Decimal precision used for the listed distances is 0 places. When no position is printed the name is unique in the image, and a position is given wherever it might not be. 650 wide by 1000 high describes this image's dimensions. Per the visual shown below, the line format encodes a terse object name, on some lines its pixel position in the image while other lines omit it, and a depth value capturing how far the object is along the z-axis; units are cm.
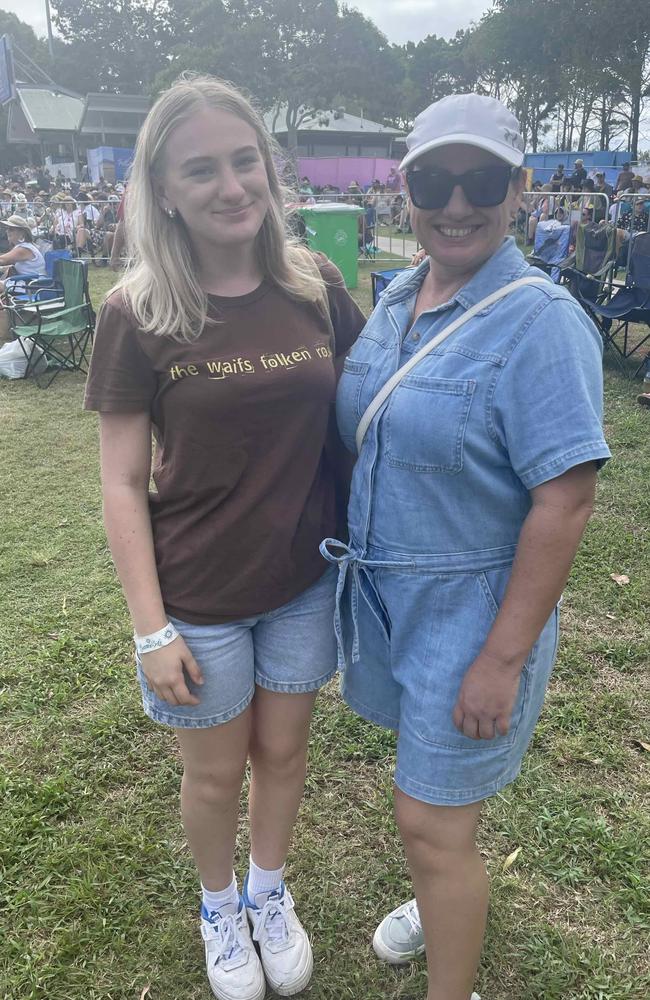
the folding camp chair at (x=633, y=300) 696
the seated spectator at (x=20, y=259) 995
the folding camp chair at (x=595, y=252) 881
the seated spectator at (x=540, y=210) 1496
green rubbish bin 1120
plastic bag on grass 766
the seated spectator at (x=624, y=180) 1773
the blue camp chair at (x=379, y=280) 770
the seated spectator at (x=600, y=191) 1164
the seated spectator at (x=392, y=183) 2881
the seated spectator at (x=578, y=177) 1877
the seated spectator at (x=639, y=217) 1241
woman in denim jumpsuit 119
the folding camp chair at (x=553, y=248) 954
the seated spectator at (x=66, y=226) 1681
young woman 143
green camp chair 752
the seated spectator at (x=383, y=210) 2159
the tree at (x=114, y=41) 5800
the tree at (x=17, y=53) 5712
